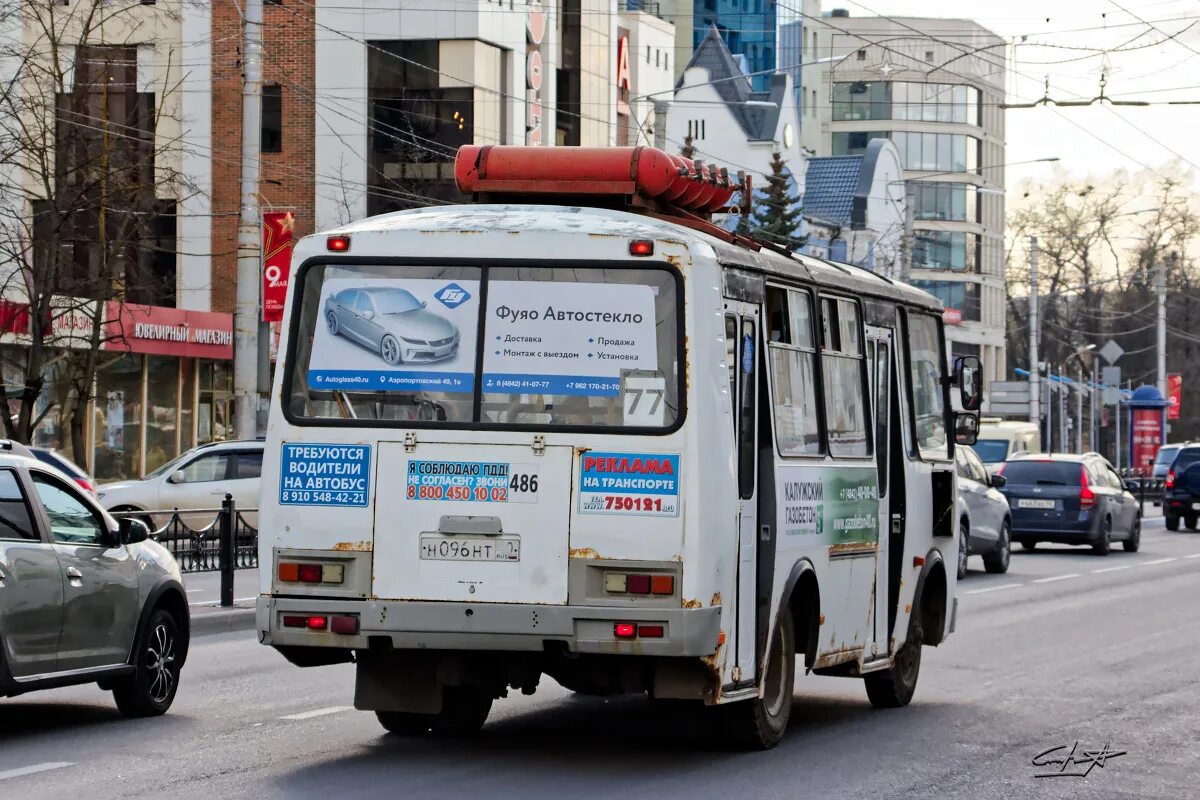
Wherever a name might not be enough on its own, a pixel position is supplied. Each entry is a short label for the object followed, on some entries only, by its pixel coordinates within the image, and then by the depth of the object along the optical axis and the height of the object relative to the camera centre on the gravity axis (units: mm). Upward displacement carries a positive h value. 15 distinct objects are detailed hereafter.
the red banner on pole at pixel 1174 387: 103188 +2059
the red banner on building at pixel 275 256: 27734 +2181
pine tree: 72062 +7370
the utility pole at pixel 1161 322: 73938 +3776
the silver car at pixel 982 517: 28000 -1206
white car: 30969 -998
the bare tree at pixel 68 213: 32469 +3410
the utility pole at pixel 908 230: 49000 +4531
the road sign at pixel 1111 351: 68938 +2494
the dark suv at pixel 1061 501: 33906 -1172
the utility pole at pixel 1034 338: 60256 +2607
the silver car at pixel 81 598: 10875 -994
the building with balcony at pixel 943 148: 119875 +16455
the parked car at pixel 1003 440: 45500 -294
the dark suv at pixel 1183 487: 44781 -1222
